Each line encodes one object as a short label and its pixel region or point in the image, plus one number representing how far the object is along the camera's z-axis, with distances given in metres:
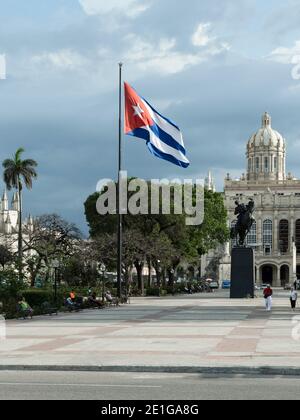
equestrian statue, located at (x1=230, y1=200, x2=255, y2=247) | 58.68
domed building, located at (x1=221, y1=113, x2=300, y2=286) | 164.25
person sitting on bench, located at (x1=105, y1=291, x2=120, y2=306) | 46.76
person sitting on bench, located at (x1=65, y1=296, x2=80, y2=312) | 40.16
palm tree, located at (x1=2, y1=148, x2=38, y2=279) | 71.06
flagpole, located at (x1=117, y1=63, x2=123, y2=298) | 45.87
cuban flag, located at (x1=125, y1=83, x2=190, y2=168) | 38.34
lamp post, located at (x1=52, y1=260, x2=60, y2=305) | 41.04
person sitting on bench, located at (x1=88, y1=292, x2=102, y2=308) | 43.56
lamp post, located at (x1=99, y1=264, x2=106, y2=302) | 49.15
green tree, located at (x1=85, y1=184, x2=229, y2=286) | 69.06
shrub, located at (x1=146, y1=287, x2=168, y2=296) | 72.00
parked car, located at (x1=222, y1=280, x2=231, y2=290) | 120.36
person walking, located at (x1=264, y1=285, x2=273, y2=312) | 40.22
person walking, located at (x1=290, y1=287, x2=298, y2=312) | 41.25
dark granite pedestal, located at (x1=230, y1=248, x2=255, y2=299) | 55.84
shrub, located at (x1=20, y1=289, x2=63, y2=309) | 42.59
